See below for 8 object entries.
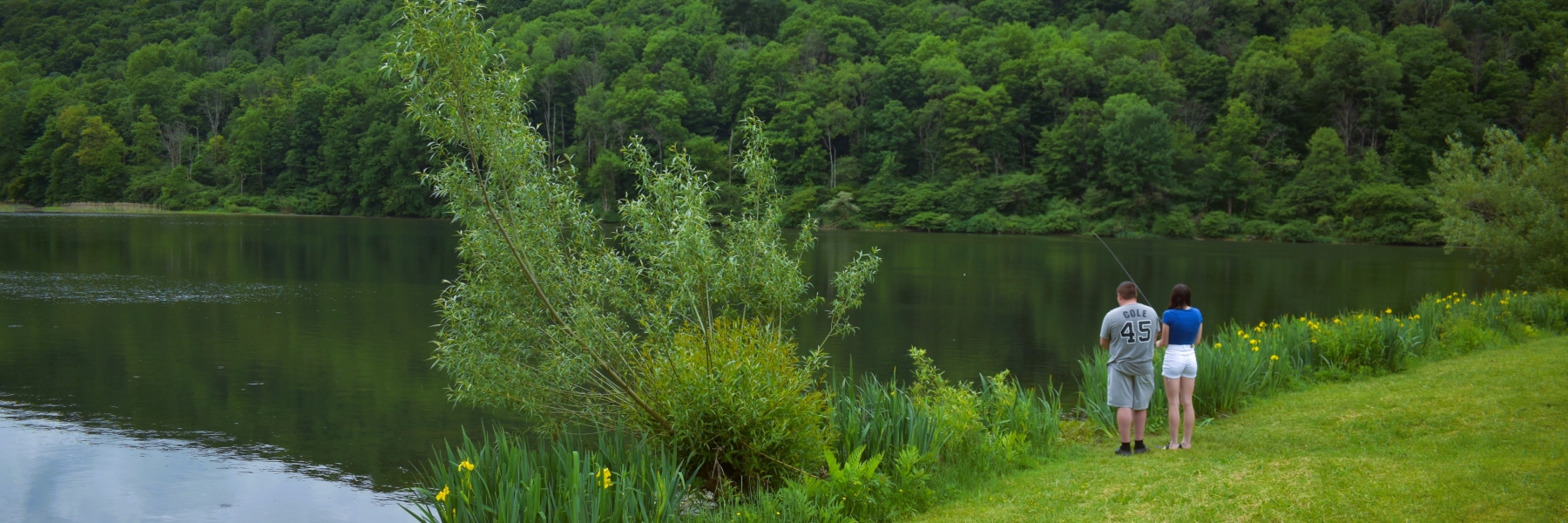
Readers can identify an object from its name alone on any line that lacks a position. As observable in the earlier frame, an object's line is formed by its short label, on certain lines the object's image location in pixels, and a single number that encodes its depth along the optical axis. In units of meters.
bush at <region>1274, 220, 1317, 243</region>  65.19
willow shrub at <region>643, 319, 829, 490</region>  7.75
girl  8.32
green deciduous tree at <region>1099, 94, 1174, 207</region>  73.12
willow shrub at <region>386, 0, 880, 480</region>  7.77
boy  8.20
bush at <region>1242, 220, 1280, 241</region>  66.81
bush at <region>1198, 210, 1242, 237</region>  68.94
